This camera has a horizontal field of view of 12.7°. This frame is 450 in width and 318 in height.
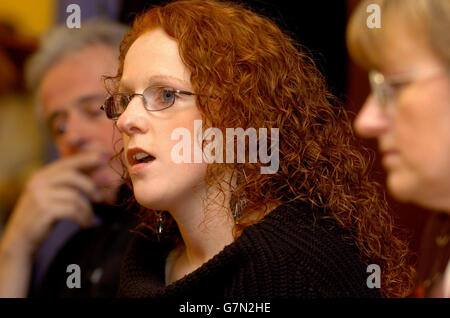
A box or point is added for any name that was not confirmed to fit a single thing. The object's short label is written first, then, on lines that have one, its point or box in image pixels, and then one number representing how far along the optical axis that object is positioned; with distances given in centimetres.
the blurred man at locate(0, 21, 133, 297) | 227
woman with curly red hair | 196
